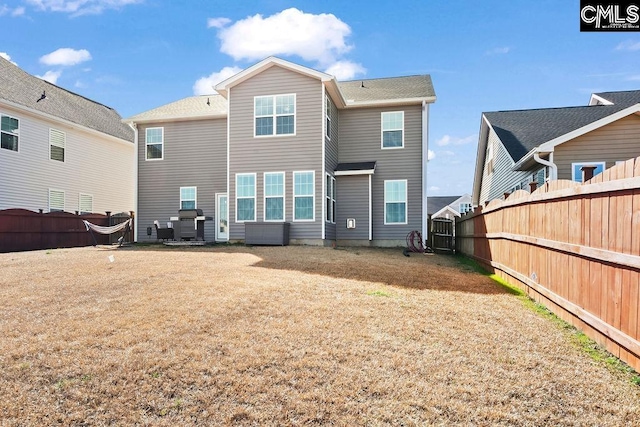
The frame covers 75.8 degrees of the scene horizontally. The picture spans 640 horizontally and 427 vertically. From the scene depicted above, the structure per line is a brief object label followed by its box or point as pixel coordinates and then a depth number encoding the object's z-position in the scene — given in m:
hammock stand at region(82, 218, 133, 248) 13.87
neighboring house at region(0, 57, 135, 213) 16.09
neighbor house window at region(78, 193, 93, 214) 19.27
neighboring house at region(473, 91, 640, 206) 12.46
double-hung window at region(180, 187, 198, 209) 17.42
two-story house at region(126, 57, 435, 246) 14.64
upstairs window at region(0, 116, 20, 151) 15.70
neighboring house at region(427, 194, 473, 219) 42.38
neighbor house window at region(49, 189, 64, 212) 17.72
